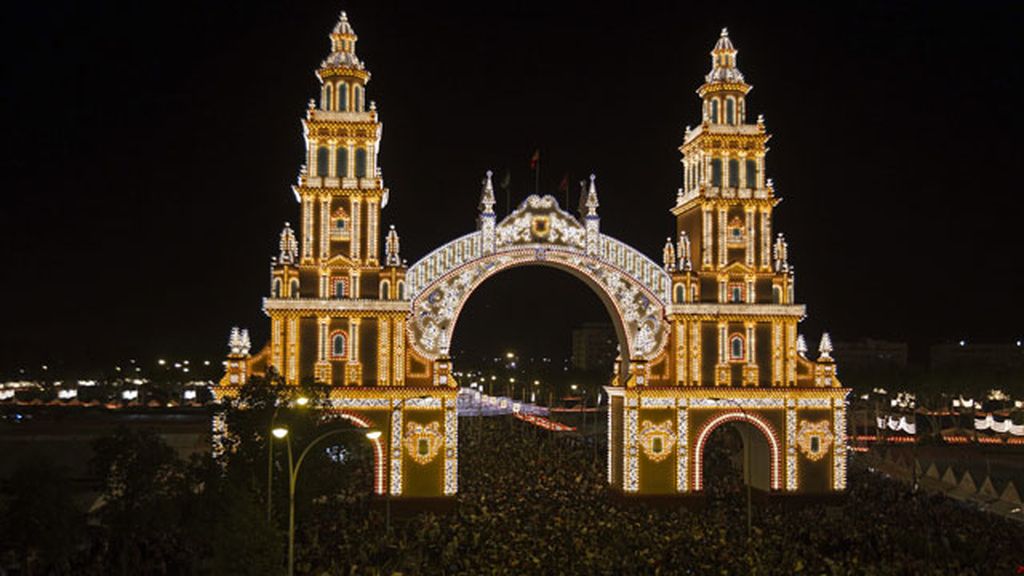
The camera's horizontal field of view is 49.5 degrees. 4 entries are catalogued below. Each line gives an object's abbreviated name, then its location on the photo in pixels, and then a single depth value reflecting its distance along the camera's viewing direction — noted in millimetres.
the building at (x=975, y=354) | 172875
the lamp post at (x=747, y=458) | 37716
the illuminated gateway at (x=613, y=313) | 47375
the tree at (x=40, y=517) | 29891
